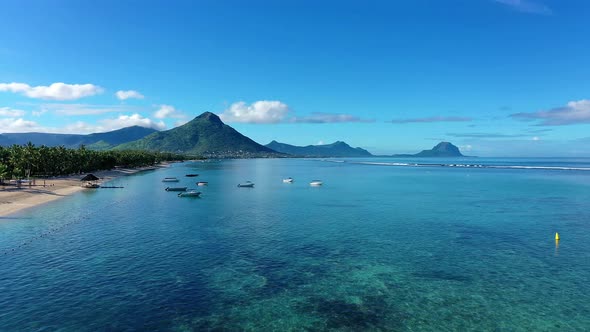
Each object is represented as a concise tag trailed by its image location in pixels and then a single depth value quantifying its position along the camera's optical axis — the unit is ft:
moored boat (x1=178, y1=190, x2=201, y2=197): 338.75
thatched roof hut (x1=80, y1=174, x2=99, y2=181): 408.01
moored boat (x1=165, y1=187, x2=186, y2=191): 384.27
